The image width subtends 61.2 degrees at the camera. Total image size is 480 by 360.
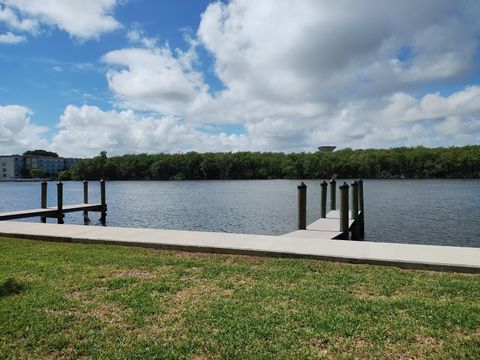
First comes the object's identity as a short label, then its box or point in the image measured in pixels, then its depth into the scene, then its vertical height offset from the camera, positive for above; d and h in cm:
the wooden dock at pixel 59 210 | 2102 -223
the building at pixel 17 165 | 18462 +355
